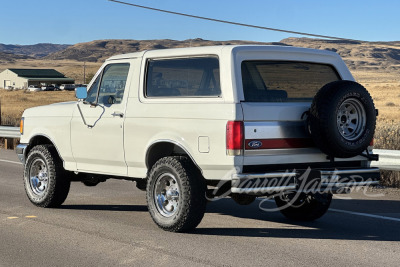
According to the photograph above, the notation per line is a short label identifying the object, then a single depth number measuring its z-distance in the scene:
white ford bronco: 7.05
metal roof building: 142.38
